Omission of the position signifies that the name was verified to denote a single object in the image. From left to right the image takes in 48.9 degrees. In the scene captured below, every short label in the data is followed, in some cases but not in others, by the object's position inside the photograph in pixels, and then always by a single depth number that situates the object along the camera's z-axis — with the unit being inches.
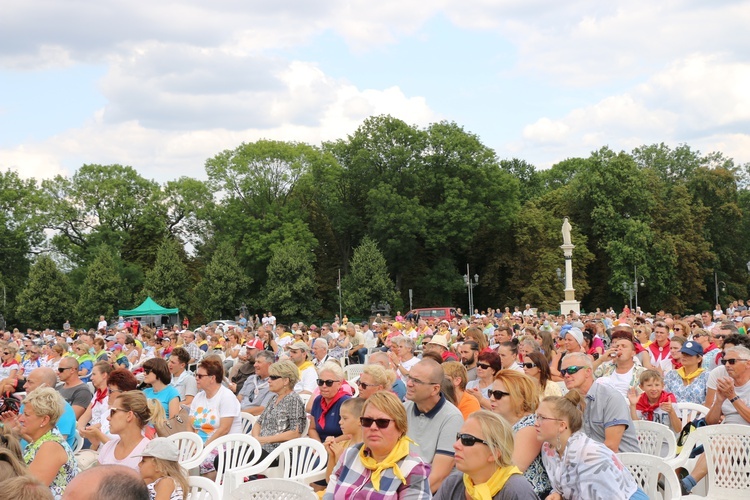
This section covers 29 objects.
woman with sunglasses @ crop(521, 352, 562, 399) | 274.8
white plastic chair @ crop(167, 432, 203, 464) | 280.1
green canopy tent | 1768.0
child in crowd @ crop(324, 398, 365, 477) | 235.0
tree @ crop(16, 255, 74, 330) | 2225.6
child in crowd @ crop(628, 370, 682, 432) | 300.2
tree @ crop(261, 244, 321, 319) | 2134.6
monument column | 1717.5
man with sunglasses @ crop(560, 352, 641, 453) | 231.8
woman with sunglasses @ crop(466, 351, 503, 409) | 284.2
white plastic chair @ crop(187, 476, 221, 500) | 213.8
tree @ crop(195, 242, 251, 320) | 2180.1
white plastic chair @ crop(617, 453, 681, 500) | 218.4
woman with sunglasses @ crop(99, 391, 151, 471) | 235.6
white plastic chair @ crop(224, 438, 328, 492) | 261.6
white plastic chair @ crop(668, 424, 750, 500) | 244.7
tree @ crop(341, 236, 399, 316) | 2064.5
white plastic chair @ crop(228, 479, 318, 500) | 197.9
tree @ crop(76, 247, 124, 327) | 2213.3
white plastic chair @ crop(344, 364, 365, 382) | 561.6
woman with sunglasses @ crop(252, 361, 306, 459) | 304.0
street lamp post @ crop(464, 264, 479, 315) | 2009.2
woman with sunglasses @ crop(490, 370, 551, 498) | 192.9
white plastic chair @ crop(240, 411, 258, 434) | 343.3
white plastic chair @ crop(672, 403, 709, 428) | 303.0
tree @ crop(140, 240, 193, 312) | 2261.3
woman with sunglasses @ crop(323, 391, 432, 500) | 173.3
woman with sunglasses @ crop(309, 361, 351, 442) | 289.1
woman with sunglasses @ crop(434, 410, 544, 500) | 157.0
